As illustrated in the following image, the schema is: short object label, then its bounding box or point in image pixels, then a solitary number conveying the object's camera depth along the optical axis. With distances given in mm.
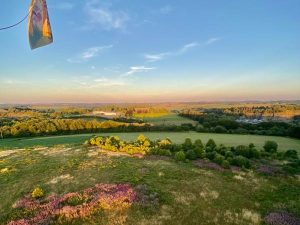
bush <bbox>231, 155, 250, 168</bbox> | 20789
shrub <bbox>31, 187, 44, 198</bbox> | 15157
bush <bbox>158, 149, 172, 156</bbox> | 25165
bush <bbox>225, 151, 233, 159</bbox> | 23349
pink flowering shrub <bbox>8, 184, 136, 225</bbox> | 12412
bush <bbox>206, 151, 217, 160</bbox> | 23376
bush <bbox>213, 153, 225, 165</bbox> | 21560
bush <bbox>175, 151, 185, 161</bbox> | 22954
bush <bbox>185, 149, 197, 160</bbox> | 23365
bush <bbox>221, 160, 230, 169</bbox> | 20372
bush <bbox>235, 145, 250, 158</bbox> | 24596
